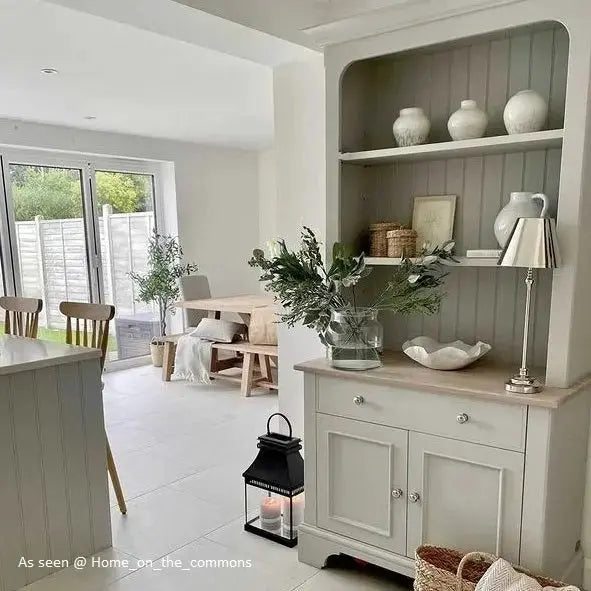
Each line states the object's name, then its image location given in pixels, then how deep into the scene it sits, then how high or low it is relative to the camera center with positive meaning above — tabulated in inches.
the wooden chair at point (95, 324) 99.2 -19.7
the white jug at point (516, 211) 72.8 -0.1
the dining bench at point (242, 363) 182.5 -53.0
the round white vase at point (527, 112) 71.2 +12.4
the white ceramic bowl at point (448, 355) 78.9 -20.5
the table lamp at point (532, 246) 64.9 -4.2
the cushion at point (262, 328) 179.6 -36.5
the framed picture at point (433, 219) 86.4 -1.3
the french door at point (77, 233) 189.9 -6.3
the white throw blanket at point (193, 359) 190.1 -49.0
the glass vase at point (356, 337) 82.0 -18.4
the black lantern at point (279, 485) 92.2 -44.7
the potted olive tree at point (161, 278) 215.0 -24.3
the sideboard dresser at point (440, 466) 68.2 -33.9
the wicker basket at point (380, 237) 86.3 -3.9
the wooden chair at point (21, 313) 120.4 -21.2
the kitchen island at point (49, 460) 80.5 -37.0
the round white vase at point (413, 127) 81.7 +12.3
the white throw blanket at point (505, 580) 61.0 -40.8
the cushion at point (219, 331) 189.9 -39.6
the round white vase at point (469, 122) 76.5 +12.1
